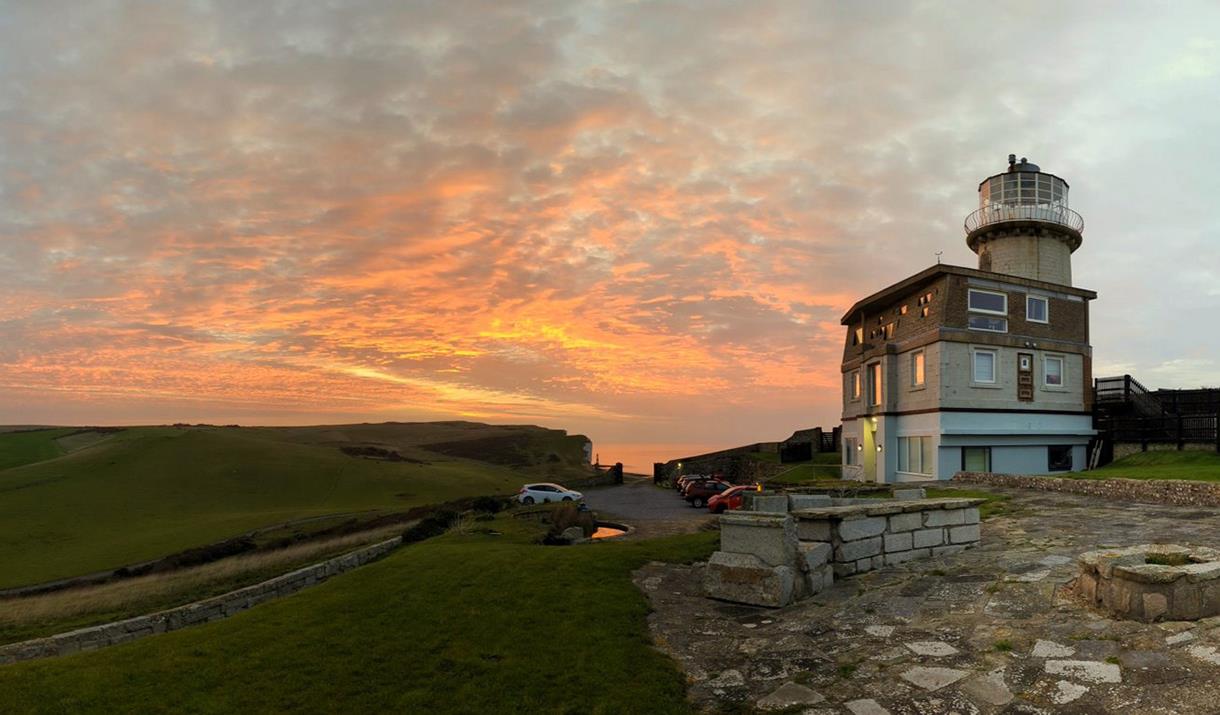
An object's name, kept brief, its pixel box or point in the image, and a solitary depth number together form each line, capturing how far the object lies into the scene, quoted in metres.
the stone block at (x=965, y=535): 14.53
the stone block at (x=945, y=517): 14.25
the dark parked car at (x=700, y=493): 38.03
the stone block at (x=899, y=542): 13.57
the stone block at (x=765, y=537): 11.89
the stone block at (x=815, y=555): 12.13
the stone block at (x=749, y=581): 11.68
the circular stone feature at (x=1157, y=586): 8.63
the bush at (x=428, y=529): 25.58
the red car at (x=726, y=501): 31.55
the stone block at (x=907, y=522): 13.73
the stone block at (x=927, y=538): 13.97
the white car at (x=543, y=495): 40.53
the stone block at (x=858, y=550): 12.88
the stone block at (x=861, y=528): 12.98
